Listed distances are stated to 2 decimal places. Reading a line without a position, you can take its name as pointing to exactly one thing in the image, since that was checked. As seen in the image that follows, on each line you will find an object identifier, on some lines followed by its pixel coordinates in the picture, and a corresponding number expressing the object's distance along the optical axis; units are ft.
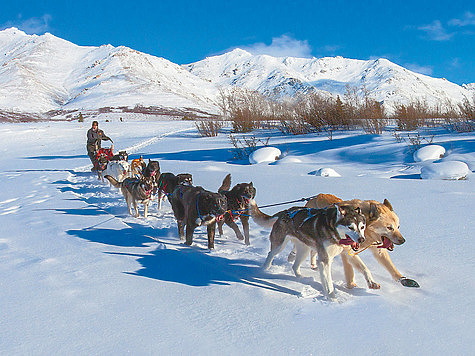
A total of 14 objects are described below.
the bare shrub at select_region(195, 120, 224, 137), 64.93
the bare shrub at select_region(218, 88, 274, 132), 64.18
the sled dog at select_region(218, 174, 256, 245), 15.31
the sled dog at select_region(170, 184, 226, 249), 14.01
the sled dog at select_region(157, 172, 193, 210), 19.43
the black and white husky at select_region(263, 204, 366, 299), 9.01
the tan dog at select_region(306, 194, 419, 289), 9.84
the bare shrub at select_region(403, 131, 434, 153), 32.27
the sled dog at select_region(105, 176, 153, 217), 20.31
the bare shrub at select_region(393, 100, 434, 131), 47.93
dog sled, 32.82
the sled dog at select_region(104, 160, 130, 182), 29.19
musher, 37.32
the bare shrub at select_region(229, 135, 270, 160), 41.32
